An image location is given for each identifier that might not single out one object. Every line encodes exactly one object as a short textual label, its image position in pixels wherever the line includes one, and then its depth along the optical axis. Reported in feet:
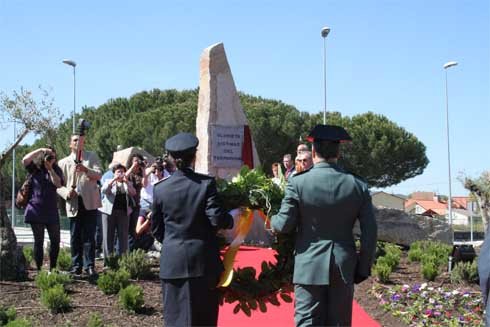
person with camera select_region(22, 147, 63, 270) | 24.44
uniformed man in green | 13.29
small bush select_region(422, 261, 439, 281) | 27.71
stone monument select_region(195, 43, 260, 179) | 39.29
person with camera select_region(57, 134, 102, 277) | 24.77
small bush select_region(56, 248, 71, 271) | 26.84
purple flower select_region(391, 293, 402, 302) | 24.19
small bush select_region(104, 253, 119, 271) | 25.68
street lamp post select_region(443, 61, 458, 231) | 88.22
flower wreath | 15.76
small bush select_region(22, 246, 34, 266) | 29.66
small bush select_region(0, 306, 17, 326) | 18.92
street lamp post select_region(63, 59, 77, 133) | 80.52
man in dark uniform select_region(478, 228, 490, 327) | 11.04
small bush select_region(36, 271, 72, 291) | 21.77
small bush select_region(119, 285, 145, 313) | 20.58
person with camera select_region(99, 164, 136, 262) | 28.02
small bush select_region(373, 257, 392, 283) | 27.02
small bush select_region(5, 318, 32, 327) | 17.24
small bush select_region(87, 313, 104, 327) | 17.83
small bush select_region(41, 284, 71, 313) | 20.24
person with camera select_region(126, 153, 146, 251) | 30.06
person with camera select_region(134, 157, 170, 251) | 30.68
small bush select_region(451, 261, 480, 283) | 27.14
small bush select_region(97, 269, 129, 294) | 22.39
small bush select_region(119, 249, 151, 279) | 24.98
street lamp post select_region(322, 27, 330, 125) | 68.33
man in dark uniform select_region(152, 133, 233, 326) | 13.78
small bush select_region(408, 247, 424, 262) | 32.94
